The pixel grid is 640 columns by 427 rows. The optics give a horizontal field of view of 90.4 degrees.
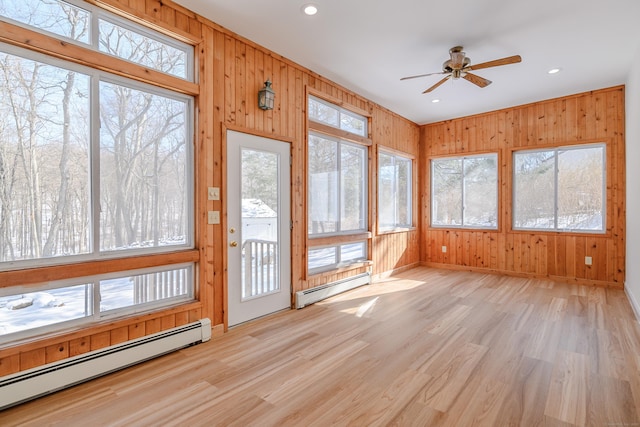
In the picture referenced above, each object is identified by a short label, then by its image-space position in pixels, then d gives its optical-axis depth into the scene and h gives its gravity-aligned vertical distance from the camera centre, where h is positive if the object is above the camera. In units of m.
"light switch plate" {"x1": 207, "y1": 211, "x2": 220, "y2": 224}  3.08 -0.04
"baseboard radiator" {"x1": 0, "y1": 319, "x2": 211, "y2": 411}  2.02 -1.09
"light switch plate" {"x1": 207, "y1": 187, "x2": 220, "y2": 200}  3.07 +0.20
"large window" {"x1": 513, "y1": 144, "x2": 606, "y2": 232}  5.05 +0.40
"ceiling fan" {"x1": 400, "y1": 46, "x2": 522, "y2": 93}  3.35 +1.66
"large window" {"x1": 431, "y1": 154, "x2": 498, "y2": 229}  6.05 +0.42
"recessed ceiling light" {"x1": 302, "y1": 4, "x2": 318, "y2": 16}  2.84 +1.85
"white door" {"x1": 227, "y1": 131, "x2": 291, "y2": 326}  3.30 -0.14
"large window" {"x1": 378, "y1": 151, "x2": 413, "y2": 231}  5.75 +0.42
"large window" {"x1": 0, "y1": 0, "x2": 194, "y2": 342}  2.11 +0.34
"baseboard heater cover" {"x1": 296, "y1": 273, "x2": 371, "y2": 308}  3.99 -1.07
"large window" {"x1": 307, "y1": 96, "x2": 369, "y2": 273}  4.38 +0.42
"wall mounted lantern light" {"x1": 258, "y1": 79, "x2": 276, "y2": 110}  3.47 +1.28
